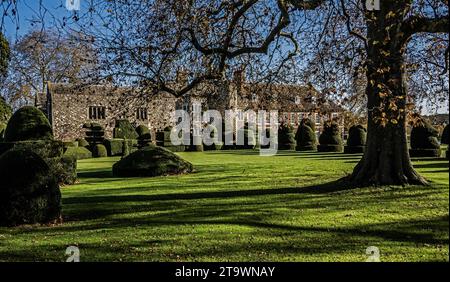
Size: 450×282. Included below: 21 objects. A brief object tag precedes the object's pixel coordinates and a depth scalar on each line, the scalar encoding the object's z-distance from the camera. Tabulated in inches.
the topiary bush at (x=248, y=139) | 1695.4
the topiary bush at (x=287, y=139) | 1550.2
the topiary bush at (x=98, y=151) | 1347.2
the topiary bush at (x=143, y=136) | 1504.7
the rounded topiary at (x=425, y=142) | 979.3
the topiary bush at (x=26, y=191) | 338.6
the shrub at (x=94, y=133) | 1466.5
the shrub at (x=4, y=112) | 1363.1
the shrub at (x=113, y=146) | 1391.5
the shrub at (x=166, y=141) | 1520.7
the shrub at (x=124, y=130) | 1539.1
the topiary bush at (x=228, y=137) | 1684.8
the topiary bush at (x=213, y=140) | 1615.4
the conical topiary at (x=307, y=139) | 1419.8
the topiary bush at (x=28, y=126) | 670.5
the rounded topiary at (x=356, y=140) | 1164.5
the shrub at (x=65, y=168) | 626.7
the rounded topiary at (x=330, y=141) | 1283.2
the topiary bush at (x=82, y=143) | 1489.9
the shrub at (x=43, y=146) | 618.0
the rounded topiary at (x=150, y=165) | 727.7
